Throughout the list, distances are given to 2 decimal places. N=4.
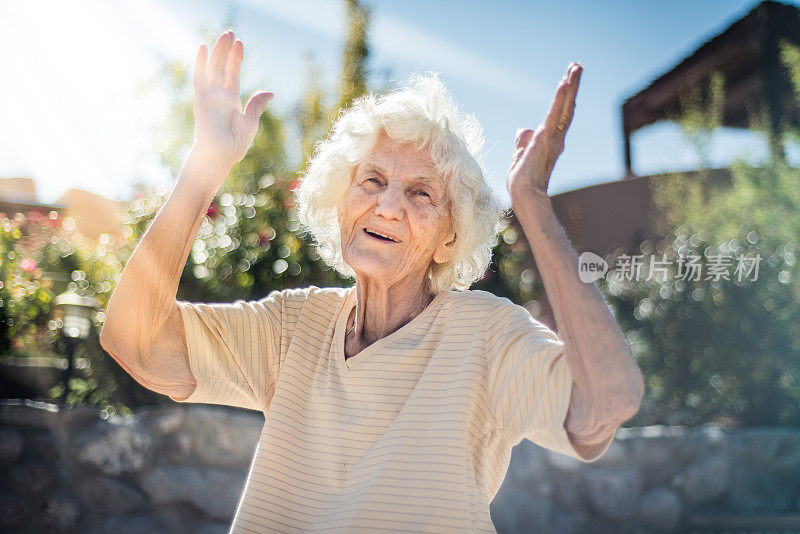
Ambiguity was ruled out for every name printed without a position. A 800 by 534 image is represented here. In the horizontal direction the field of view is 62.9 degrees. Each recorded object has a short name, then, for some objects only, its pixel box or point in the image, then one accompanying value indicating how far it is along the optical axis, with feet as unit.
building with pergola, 19.13
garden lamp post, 14.42
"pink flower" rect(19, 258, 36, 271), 14.08
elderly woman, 3.82
